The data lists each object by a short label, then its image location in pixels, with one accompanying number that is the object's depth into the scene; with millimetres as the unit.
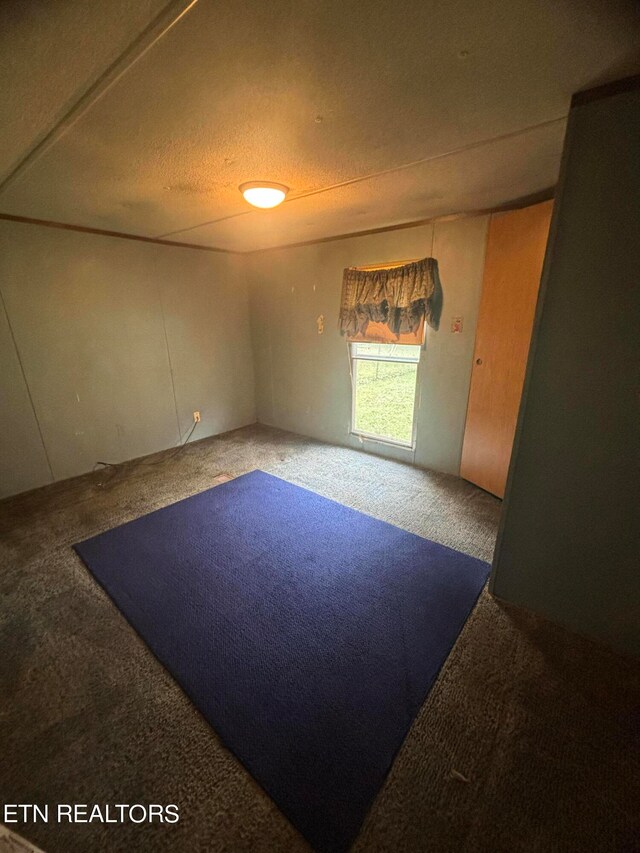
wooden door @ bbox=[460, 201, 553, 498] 2338
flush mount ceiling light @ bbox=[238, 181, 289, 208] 1969
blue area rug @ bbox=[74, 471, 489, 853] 1177
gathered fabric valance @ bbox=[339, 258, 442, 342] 2957
